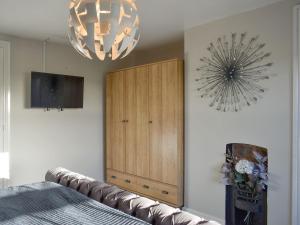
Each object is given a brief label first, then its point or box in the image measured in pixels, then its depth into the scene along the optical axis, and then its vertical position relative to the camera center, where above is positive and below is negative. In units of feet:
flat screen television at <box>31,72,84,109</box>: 11.02 +0.75
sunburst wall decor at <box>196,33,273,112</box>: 8.10 +1.18
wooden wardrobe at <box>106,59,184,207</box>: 10.16 -0.95
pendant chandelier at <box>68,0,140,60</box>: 3.88 +1.25
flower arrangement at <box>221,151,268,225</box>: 7.90 -2.09
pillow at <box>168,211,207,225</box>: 4.61 -1.98
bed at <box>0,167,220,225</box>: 4.89 -2.09
